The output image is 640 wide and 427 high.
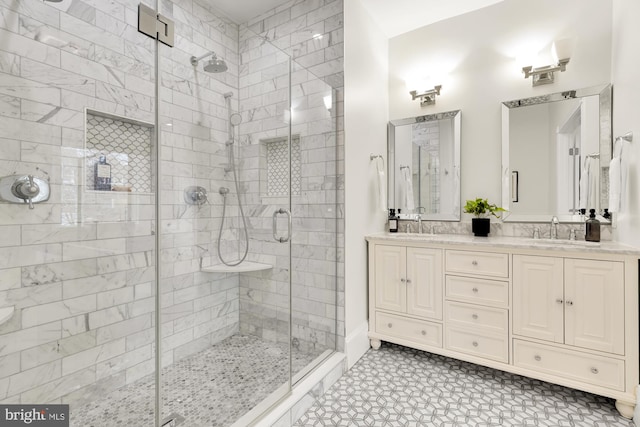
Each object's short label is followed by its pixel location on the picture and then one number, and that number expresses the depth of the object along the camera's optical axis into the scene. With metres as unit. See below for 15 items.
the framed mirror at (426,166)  2.65
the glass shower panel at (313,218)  2.08
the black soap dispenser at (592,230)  2.02
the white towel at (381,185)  2.67
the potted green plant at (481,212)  2.42
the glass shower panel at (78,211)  1.17
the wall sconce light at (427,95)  2.71
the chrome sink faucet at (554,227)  2.22
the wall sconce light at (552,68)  2.19
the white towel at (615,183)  1.81
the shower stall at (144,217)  1.19
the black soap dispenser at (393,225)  2.78
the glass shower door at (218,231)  1.45
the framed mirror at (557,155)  2.13
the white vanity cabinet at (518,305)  1.68
